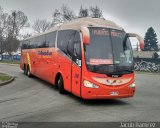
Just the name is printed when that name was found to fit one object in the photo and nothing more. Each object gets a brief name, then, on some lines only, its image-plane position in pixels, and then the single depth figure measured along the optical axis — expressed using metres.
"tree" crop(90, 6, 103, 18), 33.21
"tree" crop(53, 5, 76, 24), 37.88
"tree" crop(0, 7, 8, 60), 41.42
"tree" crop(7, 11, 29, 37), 43.53
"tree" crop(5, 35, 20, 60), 43.28
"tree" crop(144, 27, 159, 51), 49.71
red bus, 6.52
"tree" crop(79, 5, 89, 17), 33.73
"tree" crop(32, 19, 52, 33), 49.15
